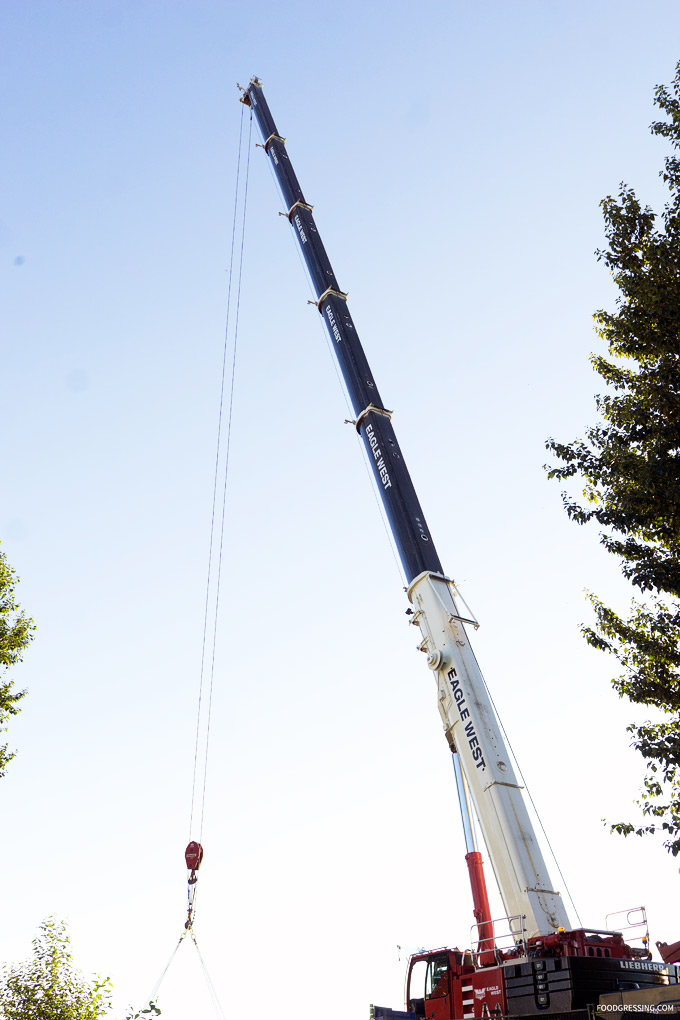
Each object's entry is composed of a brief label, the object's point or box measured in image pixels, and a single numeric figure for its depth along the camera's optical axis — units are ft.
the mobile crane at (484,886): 32.76
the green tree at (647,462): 41.22
